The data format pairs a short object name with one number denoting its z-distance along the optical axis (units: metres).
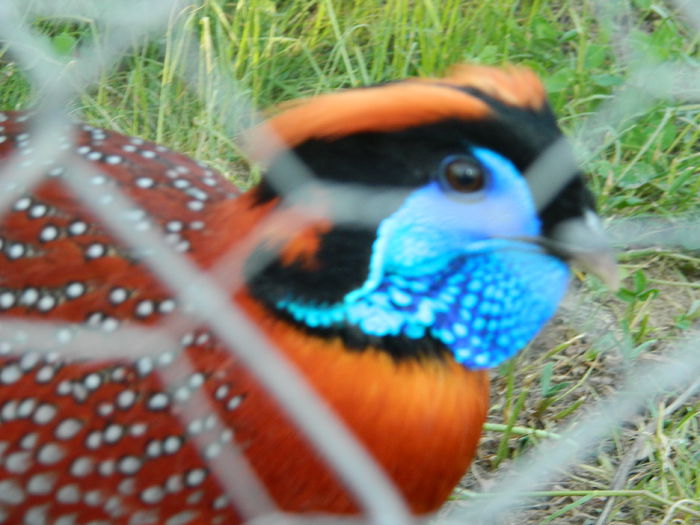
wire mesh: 1.21
